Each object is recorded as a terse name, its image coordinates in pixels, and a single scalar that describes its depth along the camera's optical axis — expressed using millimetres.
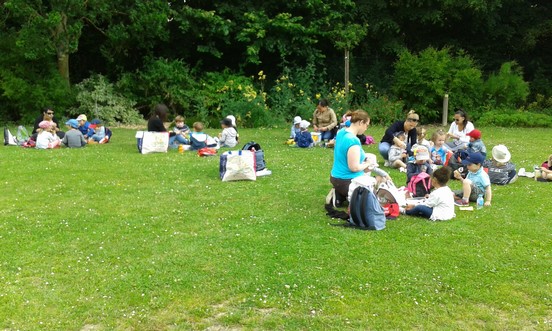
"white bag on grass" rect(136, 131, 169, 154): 12758
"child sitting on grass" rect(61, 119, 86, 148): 13875
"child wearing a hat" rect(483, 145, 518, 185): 9164
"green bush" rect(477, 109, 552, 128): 18672
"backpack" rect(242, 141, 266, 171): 10008
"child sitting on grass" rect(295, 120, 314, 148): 13828
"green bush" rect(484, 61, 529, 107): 20750
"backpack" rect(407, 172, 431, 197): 8086
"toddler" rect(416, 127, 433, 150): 10523
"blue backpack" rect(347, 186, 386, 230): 6551
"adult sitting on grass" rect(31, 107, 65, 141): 13953
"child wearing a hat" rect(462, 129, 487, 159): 10105
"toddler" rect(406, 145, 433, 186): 8684
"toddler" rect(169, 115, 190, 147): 13477
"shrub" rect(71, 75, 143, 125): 20672
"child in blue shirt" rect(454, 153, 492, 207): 7762
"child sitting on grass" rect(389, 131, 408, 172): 10438
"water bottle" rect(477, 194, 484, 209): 7694
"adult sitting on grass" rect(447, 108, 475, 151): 10997
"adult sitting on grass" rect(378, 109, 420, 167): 10134
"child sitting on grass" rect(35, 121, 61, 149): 13578
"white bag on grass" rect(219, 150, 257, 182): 9461
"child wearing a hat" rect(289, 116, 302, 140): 14258
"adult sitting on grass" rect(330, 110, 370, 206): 7137
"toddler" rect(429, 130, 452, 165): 10320
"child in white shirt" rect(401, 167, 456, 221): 7023
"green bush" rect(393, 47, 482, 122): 20109
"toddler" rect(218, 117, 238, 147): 13656
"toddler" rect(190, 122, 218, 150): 13062
